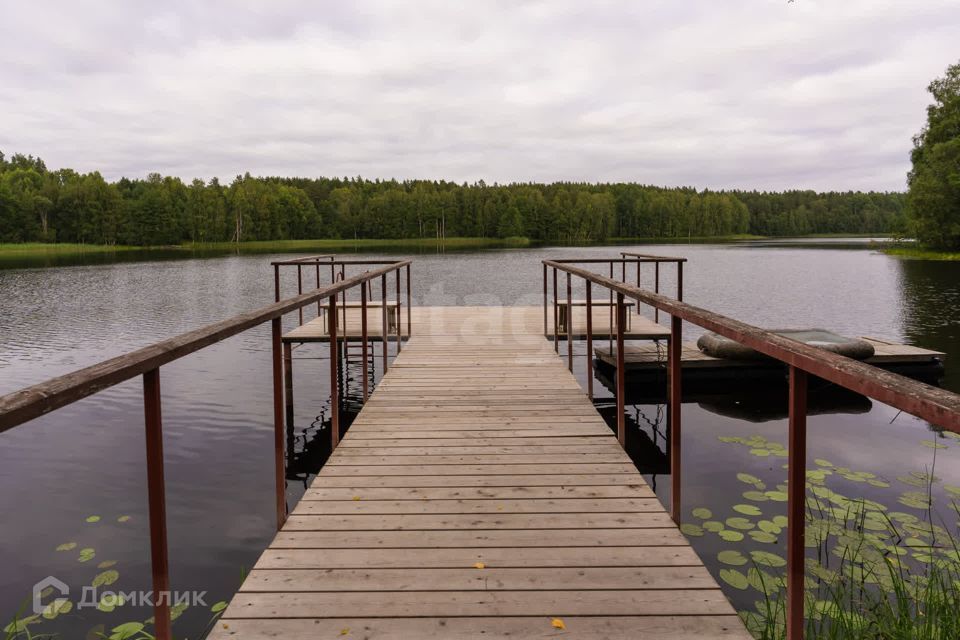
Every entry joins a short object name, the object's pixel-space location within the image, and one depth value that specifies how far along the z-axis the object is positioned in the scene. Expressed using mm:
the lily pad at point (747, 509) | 4723
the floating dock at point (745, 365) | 8883
